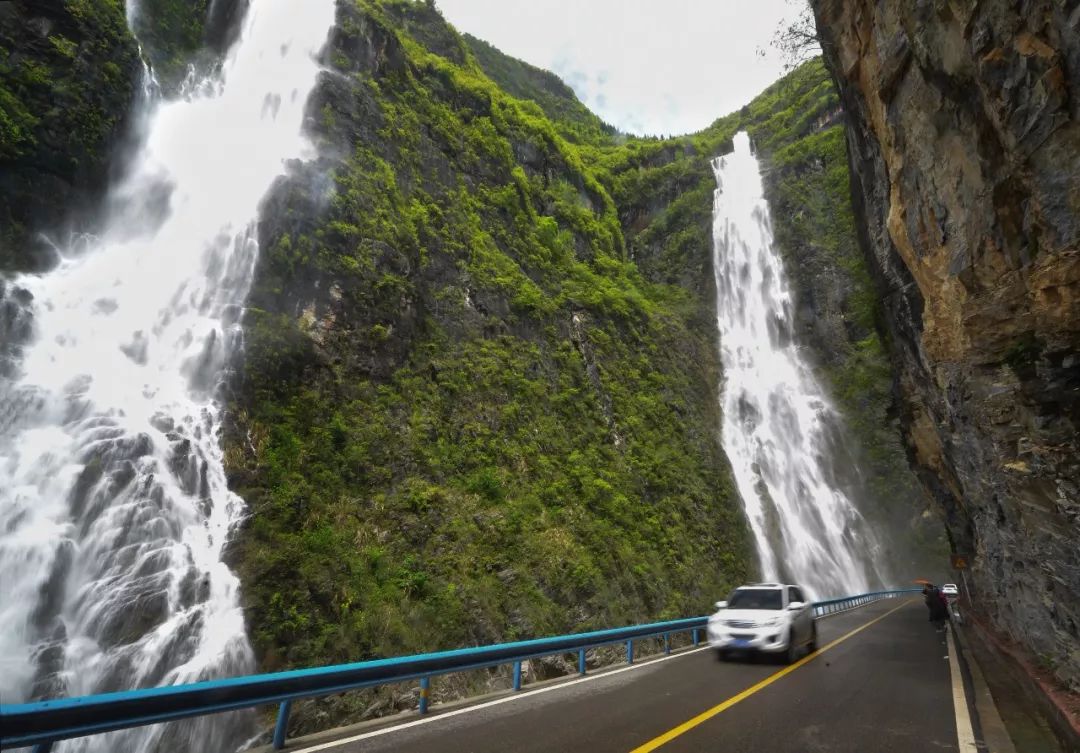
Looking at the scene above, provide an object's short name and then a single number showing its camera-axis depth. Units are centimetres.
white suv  1100
